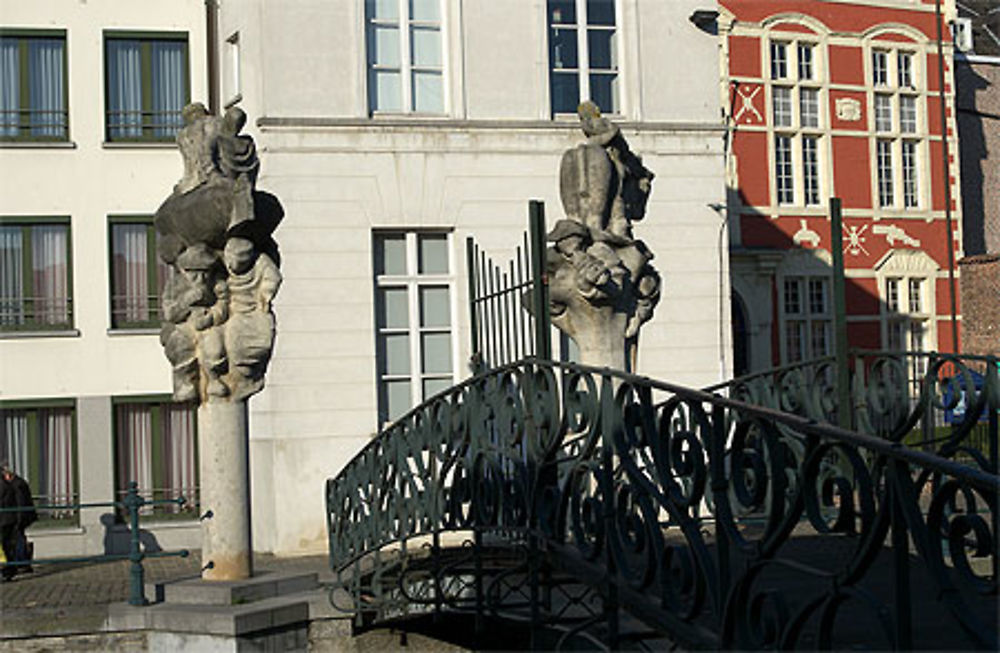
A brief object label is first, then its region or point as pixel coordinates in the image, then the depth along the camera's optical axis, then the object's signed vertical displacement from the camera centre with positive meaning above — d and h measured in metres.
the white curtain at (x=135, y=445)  20.89 -0.86
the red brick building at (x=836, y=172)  29.97 +3.96
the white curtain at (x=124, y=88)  21.38 +4.25
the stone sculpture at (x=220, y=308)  11.41 +0.57
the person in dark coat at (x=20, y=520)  17.88 -1.57
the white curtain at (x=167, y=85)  21.55 +4.32
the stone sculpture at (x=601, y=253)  9.56 +0.76
